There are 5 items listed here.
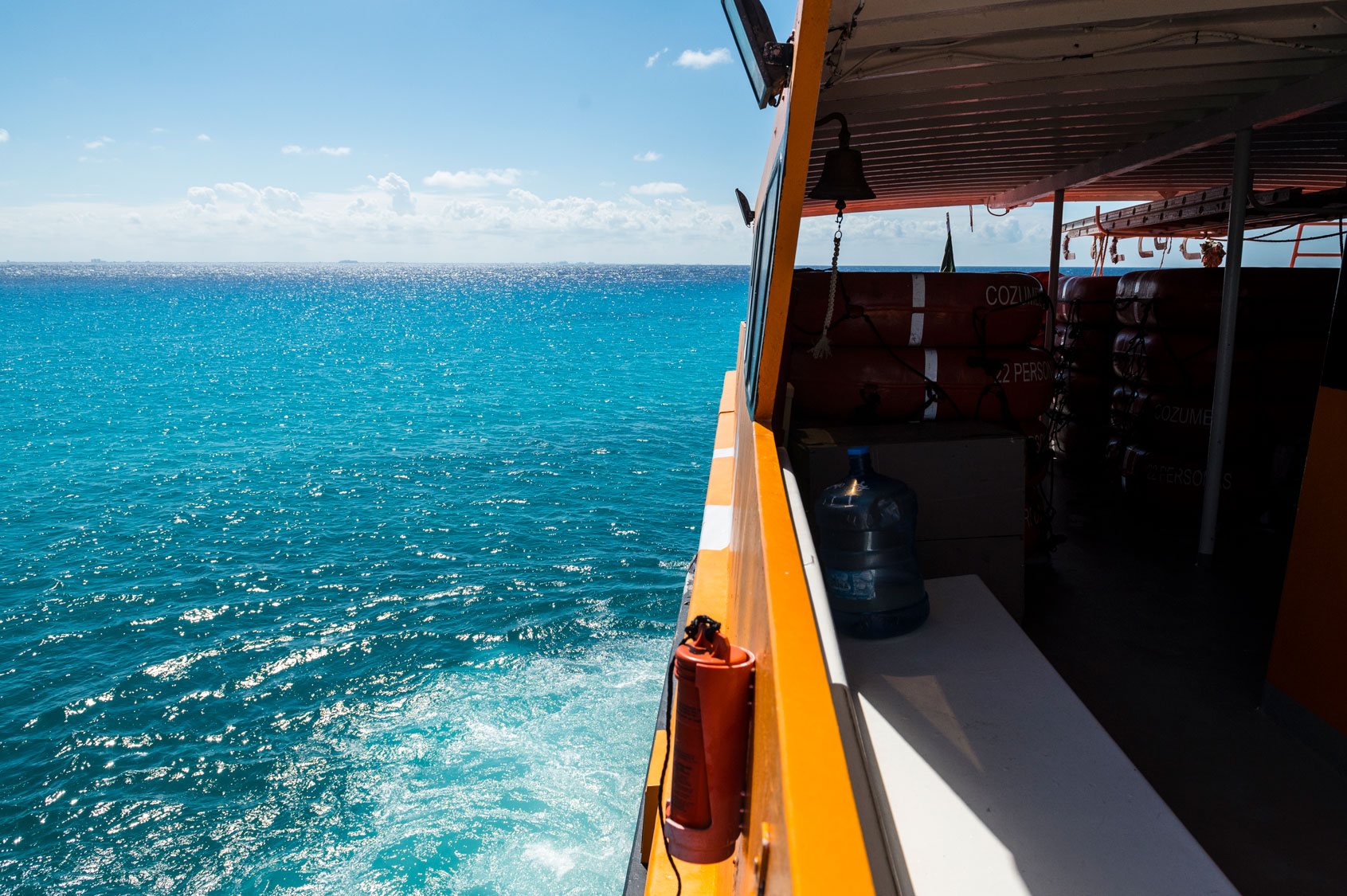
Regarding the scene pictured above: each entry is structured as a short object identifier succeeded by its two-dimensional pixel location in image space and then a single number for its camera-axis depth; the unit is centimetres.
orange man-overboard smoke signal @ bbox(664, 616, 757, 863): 216
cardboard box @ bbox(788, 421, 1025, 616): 392
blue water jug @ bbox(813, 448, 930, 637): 338
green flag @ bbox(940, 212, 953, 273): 845
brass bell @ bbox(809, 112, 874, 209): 386
